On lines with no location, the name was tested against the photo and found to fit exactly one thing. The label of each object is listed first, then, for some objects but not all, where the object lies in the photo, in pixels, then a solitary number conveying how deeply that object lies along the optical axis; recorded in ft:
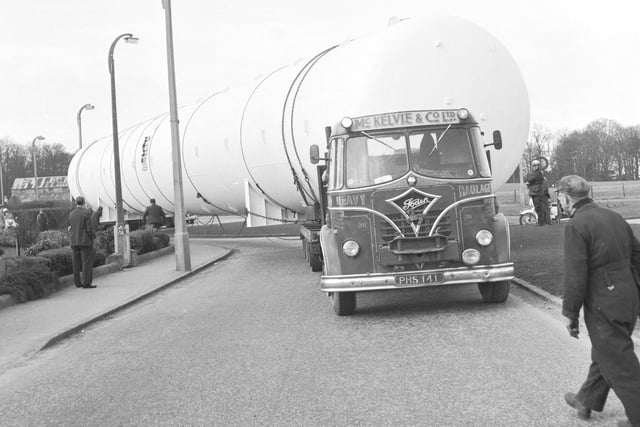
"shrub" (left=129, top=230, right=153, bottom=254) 67.05
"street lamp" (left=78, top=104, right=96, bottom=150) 114.62
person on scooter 65.73
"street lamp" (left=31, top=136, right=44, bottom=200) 169.33
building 339.05
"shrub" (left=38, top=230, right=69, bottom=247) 67.36
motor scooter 76.33
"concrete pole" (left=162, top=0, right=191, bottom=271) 54.34
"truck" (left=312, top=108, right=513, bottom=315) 27.99
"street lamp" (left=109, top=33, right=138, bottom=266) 64.25
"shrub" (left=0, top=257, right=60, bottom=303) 39.63
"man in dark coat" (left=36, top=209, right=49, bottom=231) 100.12
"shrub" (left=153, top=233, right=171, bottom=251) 74.24
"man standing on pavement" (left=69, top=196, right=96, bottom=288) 43.80
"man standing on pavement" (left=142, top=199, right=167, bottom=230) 83.35
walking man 13.67
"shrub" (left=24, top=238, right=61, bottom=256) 61.37
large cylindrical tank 37.52
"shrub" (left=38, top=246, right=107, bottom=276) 48.08
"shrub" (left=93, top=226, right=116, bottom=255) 64.39
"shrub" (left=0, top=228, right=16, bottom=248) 73.99
